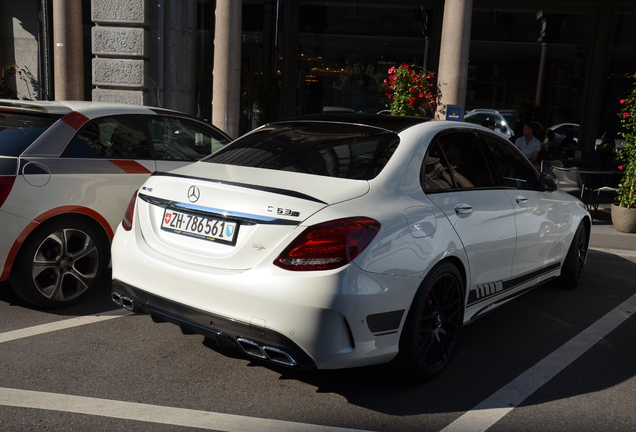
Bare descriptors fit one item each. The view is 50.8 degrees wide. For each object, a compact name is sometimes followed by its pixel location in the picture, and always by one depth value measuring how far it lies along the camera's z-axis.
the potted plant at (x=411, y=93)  10.52
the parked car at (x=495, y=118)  15.21
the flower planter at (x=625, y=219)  10.01
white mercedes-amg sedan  3.29
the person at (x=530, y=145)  11.58
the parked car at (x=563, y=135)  15.50
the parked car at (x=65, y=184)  4.67
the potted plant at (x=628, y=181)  9.99
